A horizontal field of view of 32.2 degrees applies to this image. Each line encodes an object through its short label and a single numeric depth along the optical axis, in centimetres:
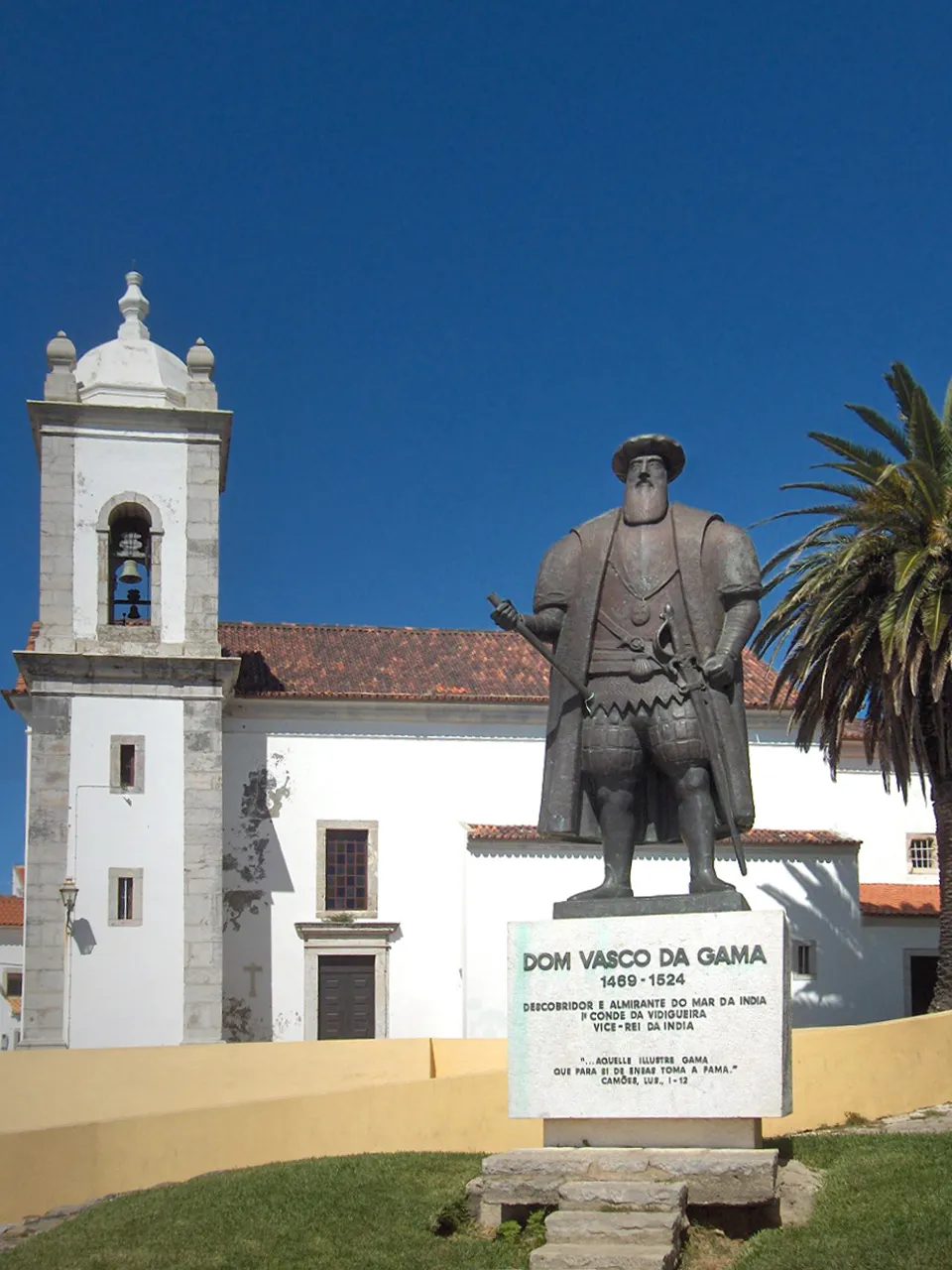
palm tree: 2119
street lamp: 2705
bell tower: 2708
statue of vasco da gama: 959
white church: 2747
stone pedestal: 893
